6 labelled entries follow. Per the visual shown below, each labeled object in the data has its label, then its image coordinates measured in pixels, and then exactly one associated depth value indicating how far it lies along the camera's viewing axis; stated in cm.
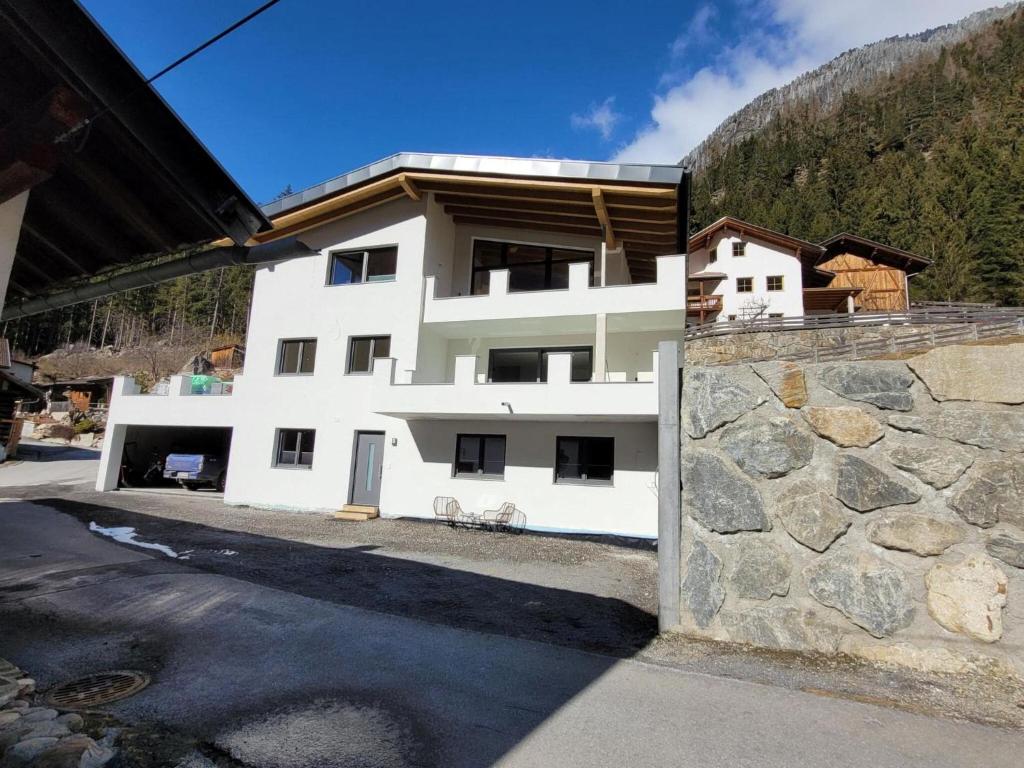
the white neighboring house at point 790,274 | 3142
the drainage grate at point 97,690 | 334
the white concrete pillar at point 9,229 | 354
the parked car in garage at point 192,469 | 1844
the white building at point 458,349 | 1234
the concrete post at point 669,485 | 470
